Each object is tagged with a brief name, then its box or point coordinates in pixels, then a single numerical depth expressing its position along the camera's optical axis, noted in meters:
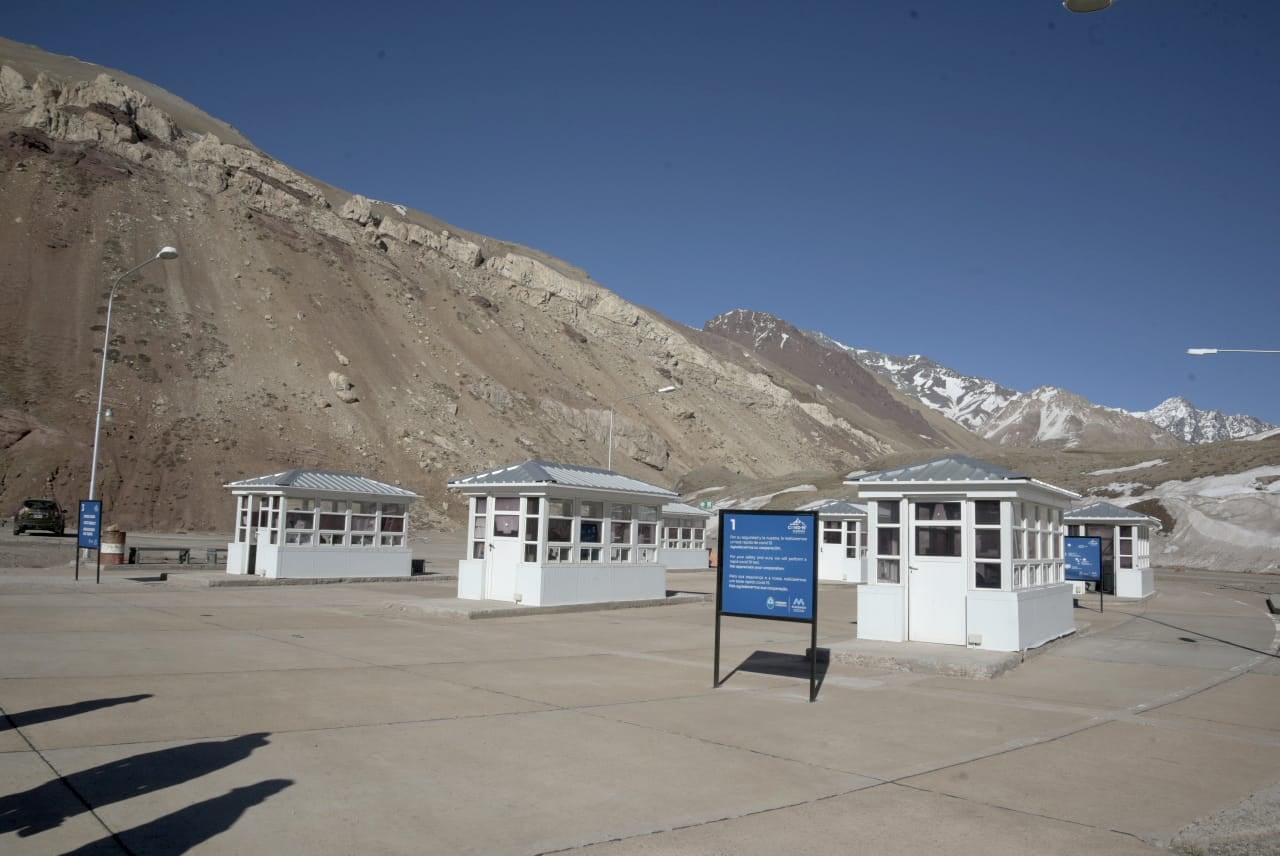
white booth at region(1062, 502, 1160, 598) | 27.16
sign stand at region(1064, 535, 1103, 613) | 23.44
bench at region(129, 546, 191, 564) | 28.08
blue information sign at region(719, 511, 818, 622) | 10.26
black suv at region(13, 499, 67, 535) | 38.84
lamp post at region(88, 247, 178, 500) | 23.95
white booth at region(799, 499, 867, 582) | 37.44
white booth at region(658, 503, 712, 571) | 41.78
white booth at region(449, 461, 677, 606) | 19.25
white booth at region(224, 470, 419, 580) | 24.08
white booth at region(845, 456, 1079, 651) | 13.12
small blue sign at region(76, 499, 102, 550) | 22.19
